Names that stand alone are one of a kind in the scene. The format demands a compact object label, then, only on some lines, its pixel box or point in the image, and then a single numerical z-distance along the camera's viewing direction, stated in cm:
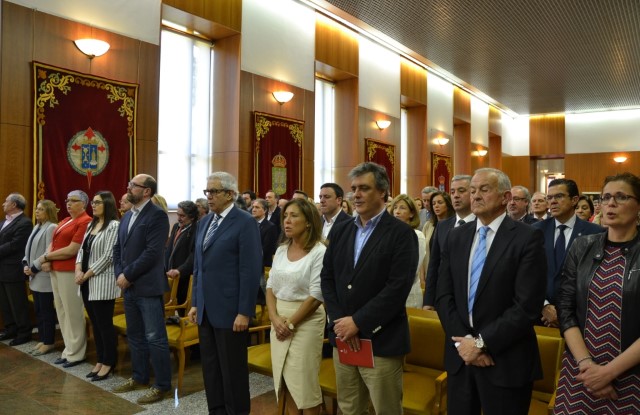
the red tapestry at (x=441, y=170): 1360
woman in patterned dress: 188
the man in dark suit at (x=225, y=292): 317
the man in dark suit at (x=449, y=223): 359
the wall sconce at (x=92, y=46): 607
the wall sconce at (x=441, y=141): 1366
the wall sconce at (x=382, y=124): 1137
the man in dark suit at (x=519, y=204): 446
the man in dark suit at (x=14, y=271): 530
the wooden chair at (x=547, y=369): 264
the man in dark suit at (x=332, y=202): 506
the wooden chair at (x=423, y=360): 282
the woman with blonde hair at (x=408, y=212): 424
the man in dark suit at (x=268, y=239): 593
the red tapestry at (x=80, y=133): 578
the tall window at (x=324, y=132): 1060
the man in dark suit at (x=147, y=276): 384
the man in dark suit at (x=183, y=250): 501
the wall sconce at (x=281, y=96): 871
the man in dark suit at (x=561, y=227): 336
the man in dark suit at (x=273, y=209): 662
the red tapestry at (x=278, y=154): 841
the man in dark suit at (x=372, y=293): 243
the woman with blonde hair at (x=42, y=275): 509
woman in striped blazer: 427
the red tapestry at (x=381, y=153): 1105
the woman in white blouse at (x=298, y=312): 282
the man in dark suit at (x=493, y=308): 205
